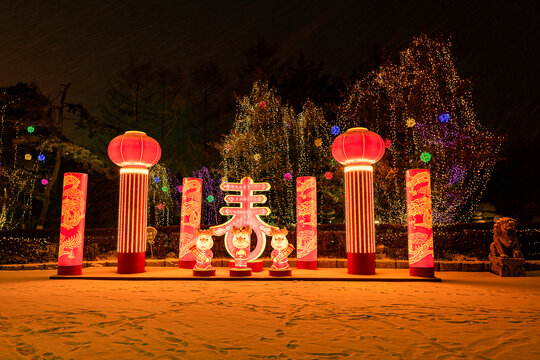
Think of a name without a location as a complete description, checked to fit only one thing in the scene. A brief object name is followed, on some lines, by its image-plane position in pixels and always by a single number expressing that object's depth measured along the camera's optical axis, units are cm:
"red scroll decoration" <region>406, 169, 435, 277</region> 852
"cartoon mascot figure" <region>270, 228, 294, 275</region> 890
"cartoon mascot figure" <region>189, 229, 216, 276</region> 878
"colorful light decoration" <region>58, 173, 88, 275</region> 898
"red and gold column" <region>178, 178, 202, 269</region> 1010
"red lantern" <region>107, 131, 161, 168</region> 931
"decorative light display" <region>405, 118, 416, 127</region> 1353
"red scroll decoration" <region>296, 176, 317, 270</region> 985
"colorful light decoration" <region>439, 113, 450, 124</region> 1338
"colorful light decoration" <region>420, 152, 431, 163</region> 1284
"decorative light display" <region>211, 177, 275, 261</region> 936
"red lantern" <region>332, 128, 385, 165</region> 900
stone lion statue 927
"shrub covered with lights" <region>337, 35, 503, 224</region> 1327
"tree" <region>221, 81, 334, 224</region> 1616
